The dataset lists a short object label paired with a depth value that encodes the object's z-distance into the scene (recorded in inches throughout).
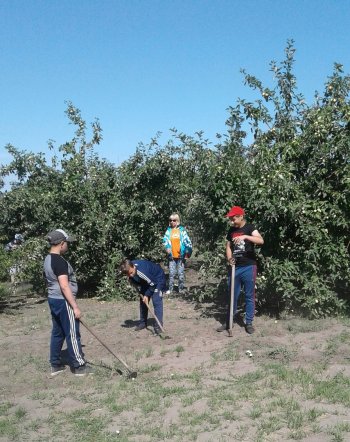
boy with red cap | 271.6
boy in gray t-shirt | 227.5
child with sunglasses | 391.9
